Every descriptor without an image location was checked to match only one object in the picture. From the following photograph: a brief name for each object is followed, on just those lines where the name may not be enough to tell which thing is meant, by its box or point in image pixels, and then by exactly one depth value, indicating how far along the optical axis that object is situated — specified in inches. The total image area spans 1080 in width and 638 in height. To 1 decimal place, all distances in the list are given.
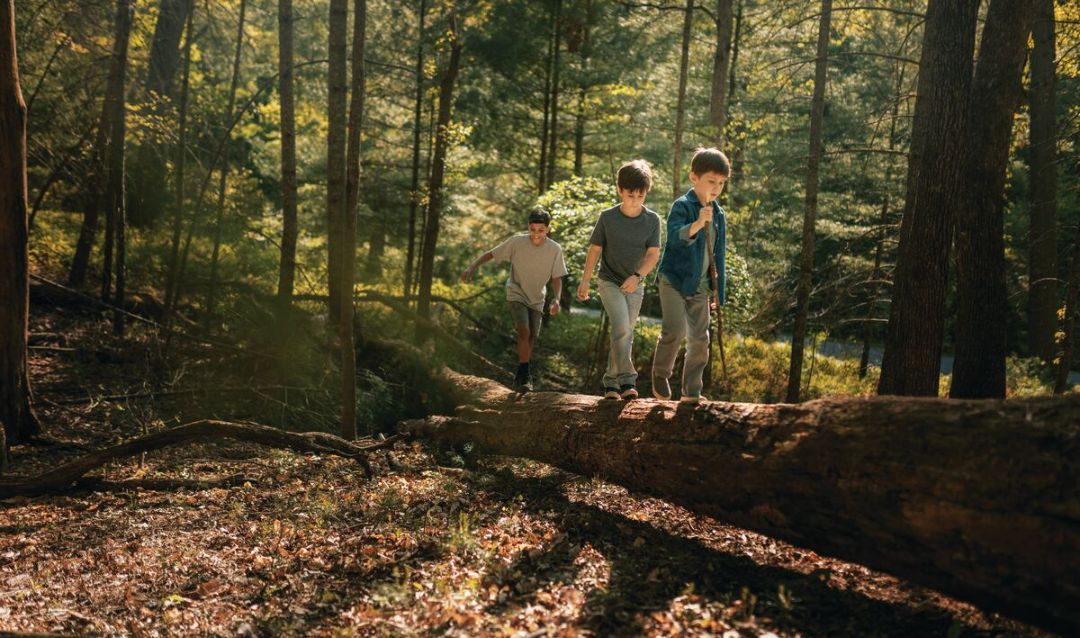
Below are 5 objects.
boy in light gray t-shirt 315.3
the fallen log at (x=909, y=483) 130.8
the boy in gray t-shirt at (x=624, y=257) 248.2
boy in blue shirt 219.1
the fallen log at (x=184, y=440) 259.3
